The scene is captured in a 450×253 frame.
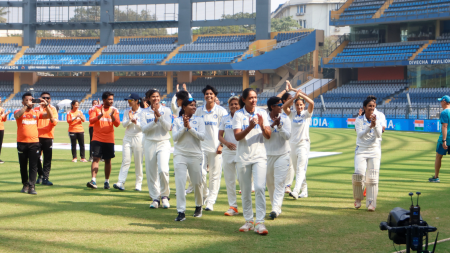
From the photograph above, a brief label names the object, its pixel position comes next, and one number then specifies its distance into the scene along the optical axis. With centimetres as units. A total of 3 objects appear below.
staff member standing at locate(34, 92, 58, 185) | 1080
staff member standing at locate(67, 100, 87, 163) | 1509
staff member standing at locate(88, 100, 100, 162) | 1536
